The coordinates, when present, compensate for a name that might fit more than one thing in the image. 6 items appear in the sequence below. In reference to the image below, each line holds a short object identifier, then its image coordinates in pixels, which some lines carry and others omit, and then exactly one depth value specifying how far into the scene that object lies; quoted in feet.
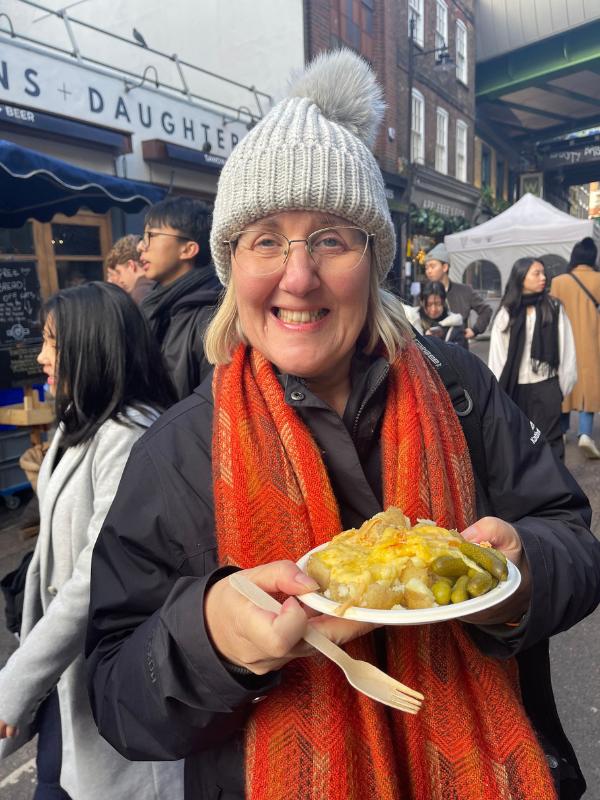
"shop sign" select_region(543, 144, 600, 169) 87.25
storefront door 23.82
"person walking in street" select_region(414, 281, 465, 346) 21.63
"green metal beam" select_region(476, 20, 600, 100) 71.10
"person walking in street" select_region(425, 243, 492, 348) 23.84
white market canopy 44.01
